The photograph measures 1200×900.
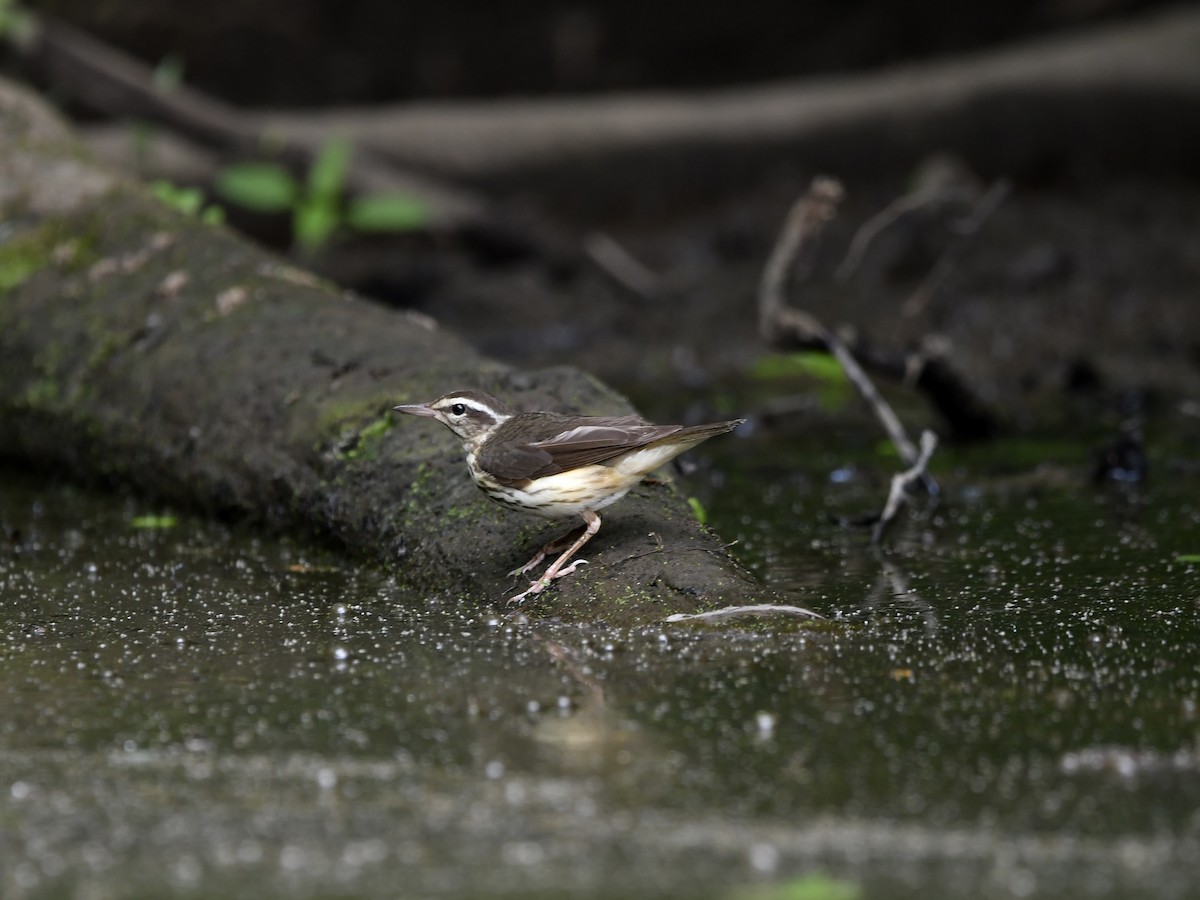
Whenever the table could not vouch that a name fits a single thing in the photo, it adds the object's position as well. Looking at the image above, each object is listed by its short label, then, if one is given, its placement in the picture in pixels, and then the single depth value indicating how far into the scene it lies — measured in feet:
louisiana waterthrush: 30.25
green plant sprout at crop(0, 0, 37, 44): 61.77
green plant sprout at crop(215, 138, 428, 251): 68.49
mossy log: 32.35
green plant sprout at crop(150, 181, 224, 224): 51.61
